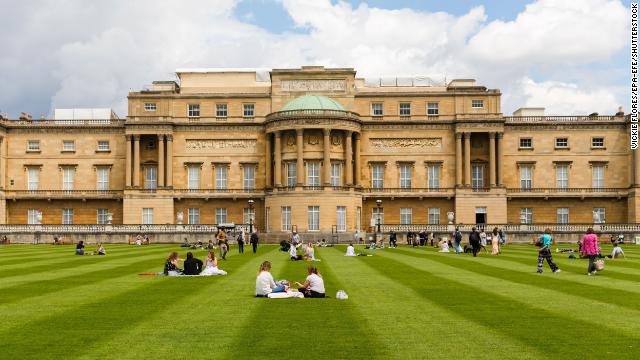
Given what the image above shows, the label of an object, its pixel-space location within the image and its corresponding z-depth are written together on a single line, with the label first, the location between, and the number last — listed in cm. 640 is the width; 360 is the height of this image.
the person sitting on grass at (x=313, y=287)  2240
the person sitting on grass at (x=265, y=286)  2234
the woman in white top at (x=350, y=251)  4641
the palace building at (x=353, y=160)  8825
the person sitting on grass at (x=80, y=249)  4672
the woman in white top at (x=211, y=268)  3050
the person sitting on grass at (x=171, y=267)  3000
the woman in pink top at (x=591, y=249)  3040
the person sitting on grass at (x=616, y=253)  4207
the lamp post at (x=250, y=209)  8155
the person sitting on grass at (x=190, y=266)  2997
